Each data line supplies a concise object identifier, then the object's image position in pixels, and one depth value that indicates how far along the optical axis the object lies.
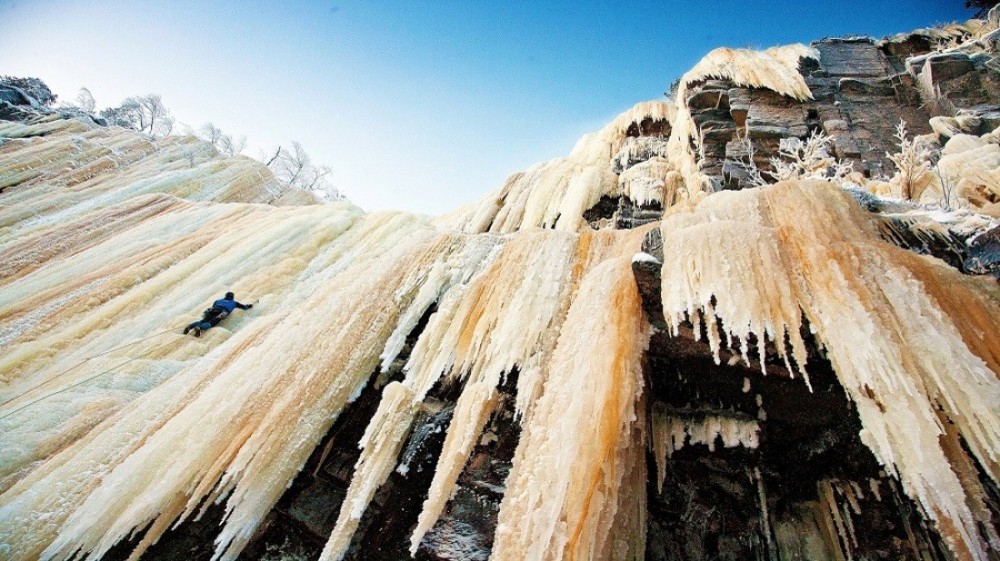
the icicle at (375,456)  2.95
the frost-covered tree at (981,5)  12.30
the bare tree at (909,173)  5.54
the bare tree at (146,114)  21.38
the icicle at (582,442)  2.22
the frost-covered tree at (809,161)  7.28
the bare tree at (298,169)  21.89
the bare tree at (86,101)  21.92
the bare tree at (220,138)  23.02
